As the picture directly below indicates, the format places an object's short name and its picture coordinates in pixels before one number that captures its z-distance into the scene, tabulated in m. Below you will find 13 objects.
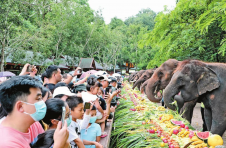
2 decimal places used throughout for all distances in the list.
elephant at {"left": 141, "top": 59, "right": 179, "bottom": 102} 5.96
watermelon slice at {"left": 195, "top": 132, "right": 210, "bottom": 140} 2.95
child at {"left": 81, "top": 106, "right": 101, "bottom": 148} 3.44
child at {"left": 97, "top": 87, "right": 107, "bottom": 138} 4.25
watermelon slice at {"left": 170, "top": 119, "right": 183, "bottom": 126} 3.91
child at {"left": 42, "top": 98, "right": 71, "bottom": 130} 2.08
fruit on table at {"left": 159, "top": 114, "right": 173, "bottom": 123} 4.41
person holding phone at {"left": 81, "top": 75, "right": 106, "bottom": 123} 3.83
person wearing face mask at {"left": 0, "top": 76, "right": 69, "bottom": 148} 1.61
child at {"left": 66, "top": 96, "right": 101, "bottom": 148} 2.69
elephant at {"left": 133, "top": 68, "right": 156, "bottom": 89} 10.01
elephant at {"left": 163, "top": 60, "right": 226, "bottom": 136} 4.02
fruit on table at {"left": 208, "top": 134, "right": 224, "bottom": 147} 2.69
